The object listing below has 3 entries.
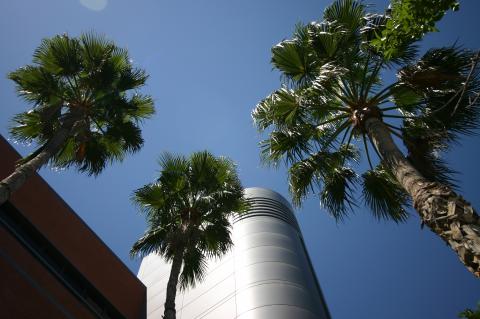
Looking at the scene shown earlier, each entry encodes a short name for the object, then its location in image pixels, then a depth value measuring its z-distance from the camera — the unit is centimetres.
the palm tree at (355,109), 762
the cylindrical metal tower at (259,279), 1430
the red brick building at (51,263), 1183
